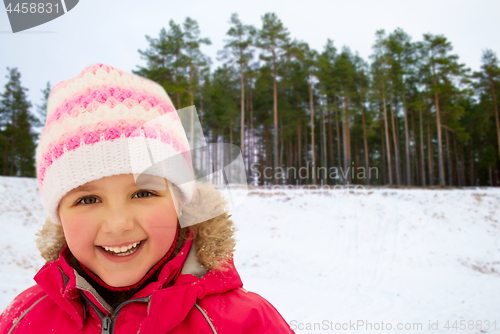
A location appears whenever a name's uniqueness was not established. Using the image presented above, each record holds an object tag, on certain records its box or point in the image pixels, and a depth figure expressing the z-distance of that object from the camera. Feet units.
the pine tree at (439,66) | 58.88
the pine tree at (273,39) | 54.65
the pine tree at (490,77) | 63.62
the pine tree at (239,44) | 55.62
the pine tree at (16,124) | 63.57
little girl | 3.42
